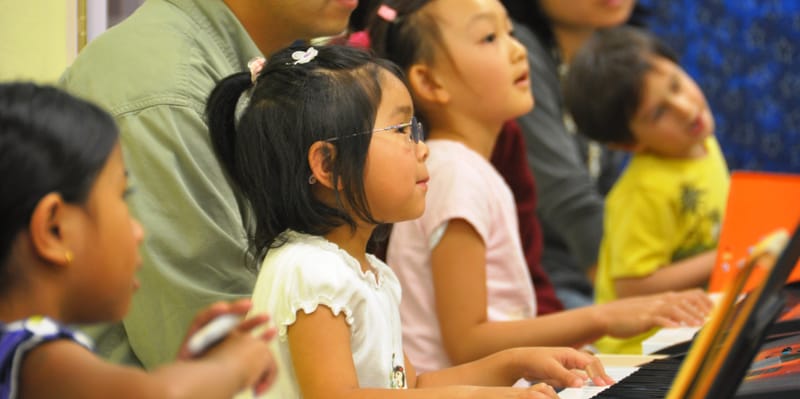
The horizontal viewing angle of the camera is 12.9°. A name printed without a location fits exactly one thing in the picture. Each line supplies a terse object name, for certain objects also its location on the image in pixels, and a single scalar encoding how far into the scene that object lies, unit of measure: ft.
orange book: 13.80
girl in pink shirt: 12.93
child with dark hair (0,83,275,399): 10.17
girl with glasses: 11.72
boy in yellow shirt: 15.26
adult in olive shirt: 12.03
